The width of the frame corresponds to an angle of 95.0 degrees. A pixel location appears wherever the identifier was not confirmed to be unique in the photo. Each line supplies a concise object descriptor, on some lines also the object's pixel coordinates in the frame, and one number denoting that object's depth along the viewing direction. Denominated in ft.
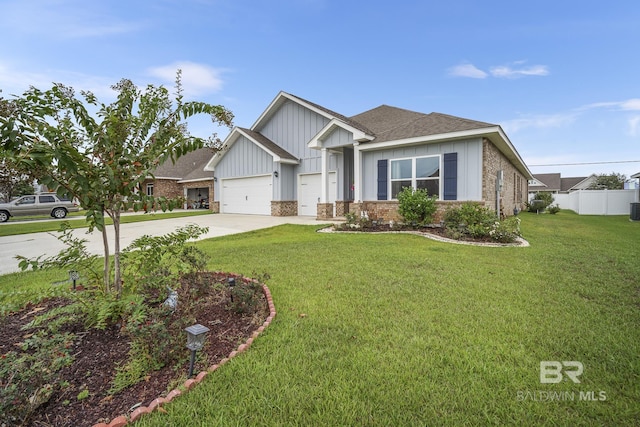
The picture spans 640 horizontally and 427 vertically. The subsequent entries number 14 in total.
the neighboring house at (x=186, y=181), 77.56
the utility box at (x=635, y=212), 46.53
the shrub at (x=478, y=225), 24.14
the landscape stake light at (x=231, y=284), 11.03
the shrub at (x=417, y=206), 30.60
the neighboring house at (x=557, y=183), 139.74
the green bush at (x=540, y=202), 63.82
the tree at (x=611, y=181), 114.79
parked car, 57.21
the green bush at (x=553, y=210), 60.59
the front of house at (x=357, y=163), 32.78
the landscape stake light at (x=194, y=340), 6.61
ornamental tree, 6.63
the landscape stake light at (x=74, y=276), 11.05
